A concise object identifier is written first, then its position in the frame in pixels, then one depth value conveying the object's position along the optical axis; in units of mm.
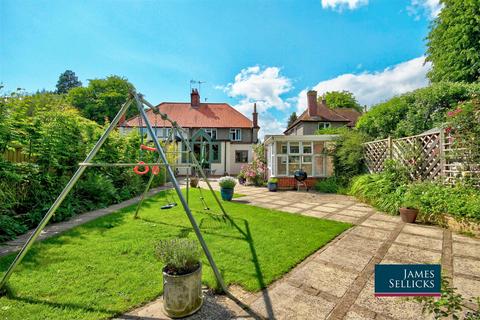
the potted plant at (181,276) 1936
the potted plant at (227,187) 7373
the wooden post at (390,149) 7611
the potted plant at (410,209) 4969
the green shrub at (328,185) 9816
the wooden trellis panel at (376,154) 8005
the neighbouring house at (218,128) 19359
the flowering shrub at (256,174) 12416
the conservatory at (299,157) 11070
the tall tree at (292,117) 47744
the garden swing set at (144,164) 2225
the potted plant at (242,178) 12968
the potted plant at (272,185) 10320
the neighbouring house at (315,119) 22328
